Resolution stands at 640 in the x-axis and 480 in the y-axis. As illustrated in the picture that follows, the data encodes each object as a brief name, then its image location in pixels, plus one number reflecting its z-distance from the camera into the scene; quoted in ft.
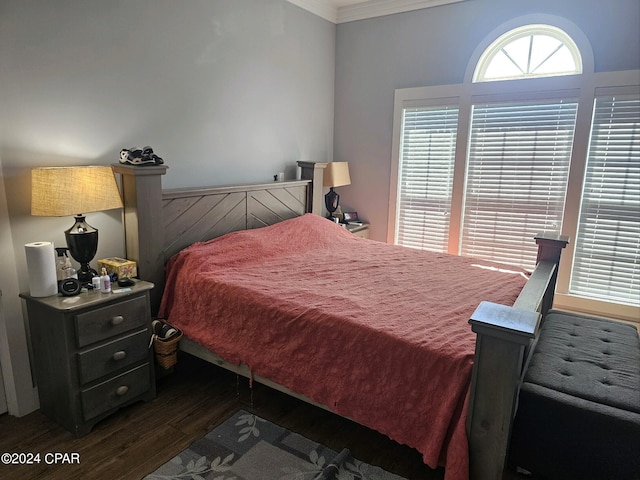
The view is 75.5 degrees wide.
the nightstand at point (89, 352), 6.47
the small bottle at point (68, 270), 7.17
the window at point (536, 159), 10.96
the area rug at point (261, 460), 5.93
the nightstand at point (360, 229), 13.96
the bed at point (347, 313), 4.90
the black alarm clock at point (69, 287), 6.78
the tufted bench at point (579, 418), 4.94
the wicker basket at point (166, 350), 7.79
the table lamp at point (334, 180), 13.57
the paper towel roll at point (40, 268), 6.51
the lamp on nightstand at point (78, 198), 6.43
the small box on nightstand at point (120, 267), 7.65
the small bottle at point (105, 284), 7.02
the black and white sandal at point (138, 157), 7.80
